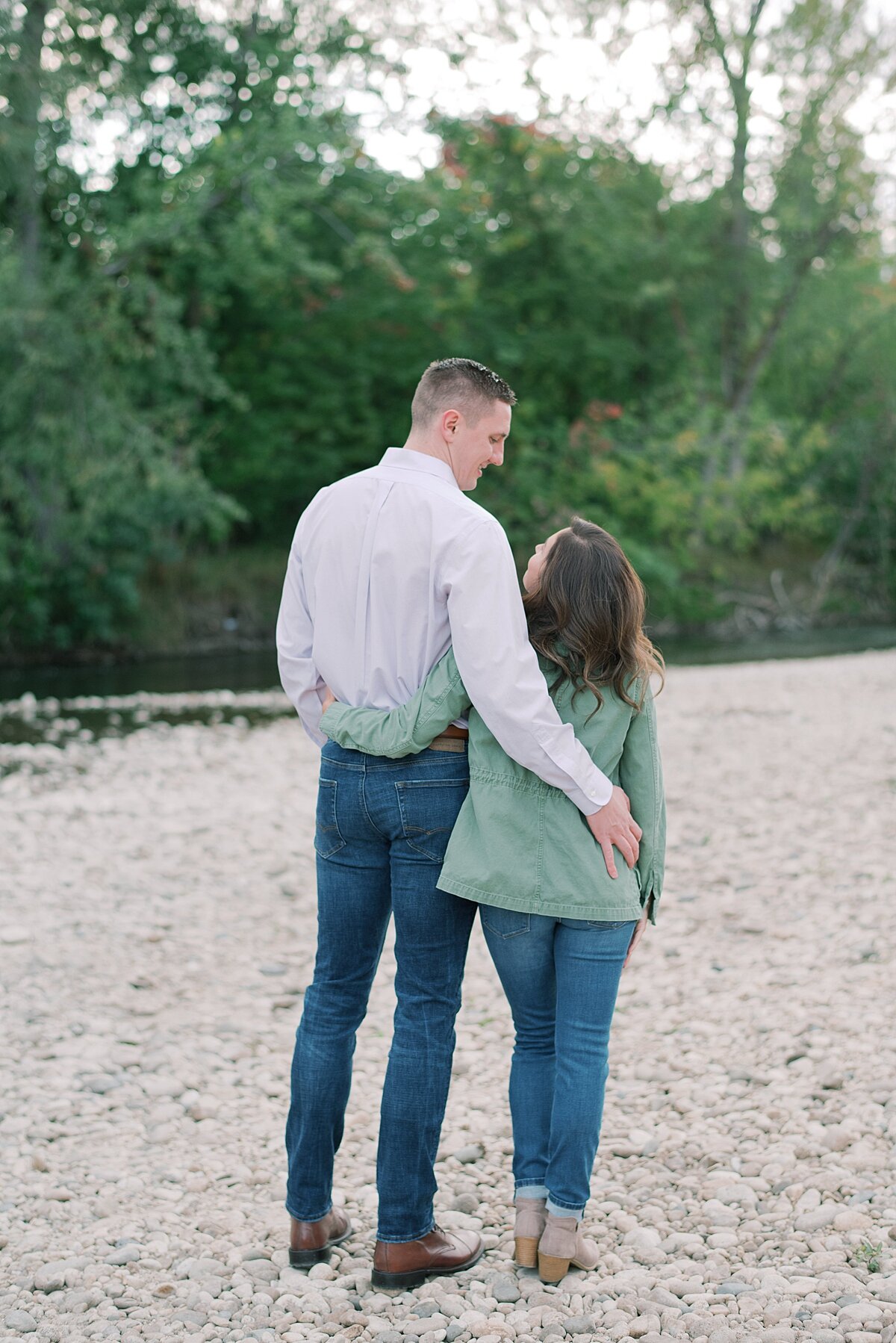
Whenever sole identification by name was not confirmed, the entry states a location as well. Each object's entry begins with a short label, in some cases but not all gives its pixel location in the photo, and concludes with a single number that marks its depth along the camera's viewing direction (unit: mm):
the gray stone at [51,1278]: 2898
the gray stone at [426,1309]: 2713
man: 2584
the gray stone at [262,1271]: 2939
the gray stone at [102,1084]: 4180
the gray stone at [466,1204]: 3271
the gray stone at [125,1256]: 3037
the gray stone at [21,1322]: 2693
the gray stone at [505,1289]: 2777
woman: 2646
